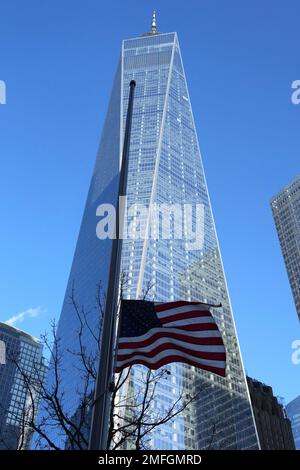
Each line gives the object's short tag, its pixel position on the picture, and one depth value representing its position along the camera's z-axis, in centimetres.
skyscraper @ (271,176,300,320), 16725
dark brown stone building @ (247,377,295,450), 12988
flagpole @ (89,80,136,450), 982
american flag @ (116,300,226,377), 1243
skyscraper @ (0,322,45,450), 19214
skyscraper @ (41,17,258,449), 13588
